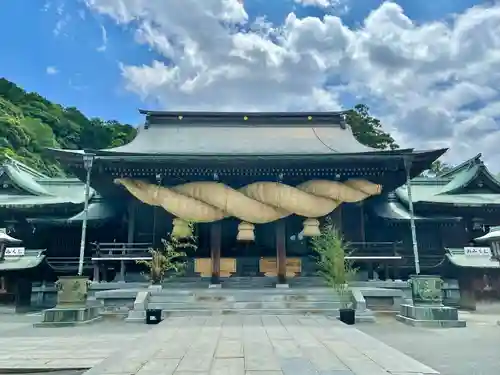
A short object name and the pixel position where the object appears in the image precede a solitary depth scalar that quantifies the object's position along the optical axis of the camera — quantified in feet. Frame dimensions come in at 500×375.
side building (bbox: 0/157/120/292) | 59.11
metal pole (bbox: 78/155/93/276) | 42.85
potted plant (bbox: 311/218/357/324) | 39.14
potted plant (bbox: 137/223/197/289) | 45.78
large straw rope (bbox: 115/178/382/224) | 49.85
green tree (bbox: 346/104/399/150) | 152.05
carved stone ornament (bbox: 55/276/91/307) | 36.91
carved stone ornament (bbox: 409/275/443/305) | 36.29
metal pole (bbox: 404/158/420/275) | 40.03
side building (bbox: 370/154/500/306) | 54.19
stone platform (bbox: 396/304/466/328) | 34.47
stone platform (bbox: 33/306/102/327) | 35.35
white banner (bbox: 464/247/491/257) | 53.93
